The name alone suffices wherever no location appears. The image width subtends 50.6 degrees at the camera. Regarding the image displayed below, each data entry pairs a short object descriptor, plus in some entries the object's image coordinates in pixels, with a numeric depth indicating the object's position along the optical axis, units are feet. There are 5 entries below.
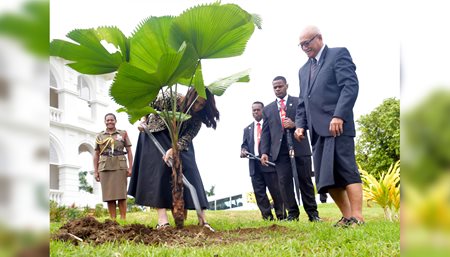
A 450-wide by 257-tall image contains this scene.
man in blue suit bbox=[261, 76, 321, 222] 8.71
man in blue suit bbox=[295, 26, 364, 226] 7.05
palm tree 6.49
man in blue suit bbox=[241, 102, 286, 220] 10.11
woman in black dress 8.03
